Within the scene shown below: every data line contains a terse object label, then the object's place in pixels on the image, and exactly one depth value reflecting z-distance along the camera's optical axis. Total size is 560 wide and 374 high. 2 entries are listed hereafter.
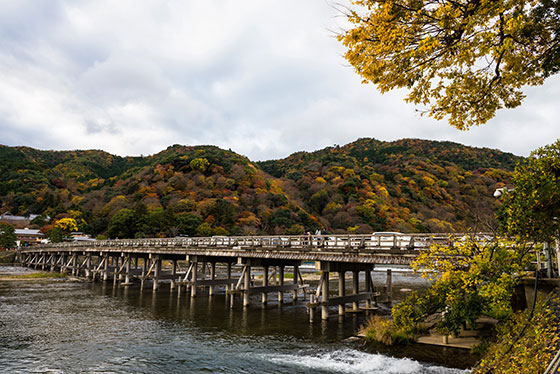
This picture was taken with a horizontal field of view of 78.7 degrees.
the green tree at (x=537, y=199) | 7.22
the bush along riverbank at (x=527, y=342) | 6.39
